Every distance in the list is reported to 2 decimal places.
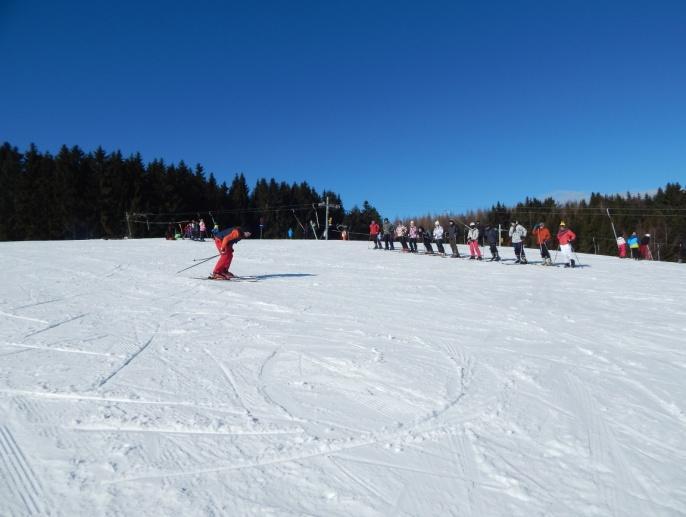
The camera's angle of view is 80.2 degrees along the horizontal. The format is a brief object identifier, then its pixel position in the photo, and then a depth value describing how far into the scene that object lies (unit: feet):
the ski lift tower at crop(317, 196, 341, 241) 117.39
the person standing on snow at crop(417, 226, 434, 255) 68.54
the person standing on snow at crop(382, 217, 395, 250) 74.79
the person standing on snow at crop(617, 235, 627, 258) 71.10
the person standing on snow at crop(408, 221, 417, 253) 70.03
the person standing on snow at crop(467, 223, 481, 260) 60.95
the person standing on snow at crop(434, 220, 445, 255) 65.31
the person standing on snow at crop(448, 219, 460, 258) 62.34
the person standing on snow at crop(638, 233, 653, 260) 71.00
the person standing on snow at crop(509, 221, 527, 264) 55.36
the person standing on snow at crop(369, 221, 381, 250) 76.48
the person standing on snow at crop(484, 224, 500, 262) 57.88
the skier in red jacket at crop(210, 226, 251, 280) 35.09
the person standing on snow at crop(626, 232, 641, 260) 66.33
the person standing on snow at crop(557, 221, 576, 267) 51.21
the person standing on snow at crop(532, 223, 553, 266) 53.67
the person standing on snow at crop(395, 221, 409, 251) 71.92
